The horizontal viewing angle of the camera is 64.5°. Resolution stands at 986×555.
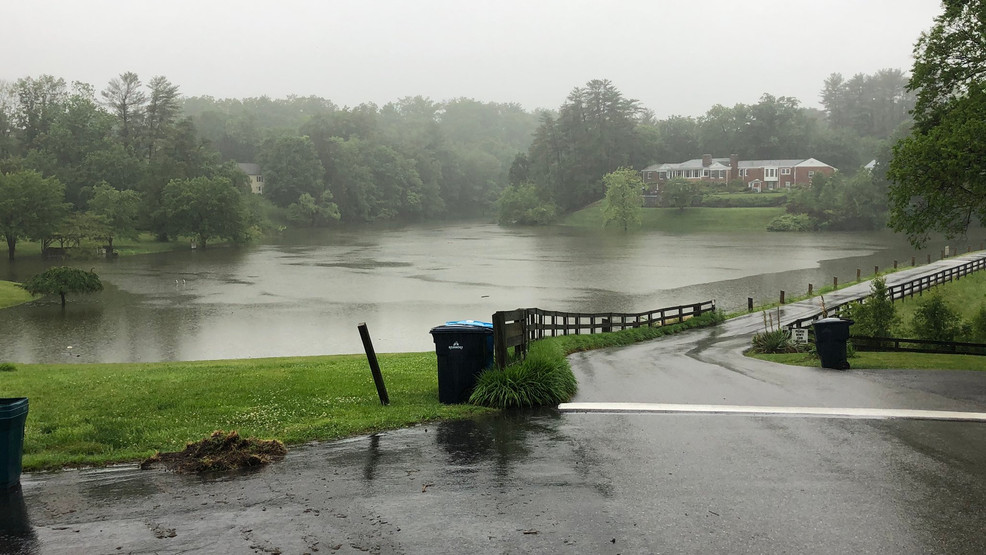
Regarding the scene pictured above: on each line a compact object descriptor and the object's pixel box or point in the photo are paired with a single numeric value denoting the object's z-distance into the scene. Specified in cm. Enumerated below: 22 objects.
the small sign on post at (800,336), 2227
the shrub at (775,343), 2206
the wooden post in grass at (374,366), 1116
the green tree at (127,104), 13181
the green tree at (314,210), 14012
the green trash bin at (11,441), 763
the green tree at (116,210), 8819
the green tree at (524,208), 14838
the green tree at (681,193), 13238
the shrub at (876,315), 2320
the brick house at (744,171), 14188
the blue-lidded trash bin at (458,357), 1177
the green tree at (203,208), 9288
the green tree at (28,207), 7719
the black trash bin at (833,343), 1669
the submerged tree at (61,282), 4400
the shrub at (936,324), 2308
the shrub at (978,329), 2376
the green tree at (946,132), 2039
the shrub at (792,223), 11738
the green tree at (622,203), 12800
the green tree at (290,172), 14438
